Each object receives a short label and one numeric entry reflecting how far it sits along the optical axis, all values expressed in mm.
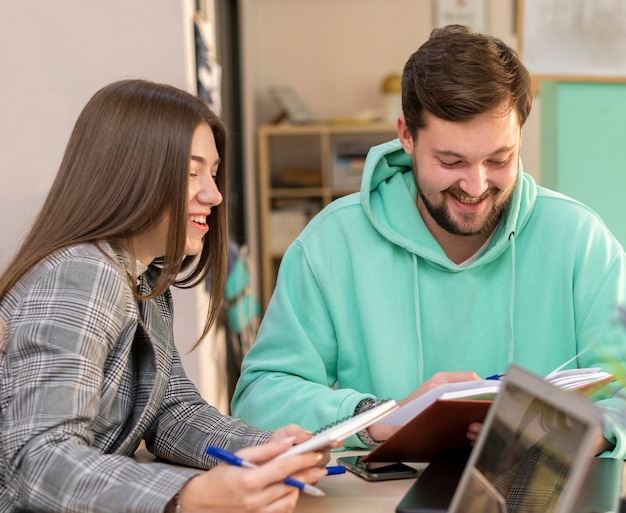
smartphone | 1225
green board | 2387
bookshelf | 5656
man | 1568
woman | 990
